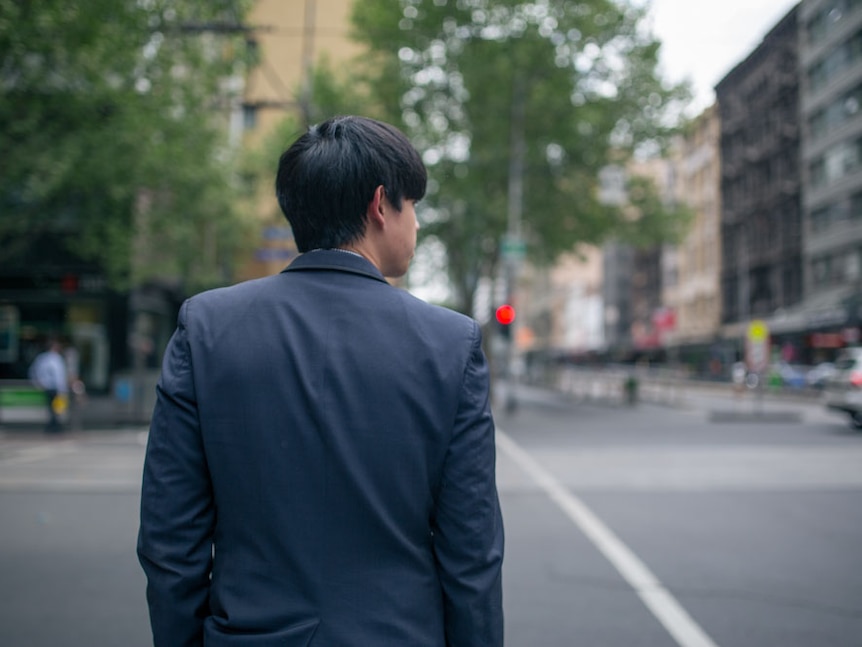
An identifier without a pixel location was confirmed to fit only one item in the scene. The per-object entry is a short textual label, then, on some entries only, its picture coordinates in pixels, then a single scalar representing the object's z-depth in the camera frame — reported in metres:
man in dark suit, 1.54
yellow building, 39.59
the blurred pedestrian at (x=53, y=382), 16.45
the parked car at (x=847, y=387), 16.61
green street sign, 22.73
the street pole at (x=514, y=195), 23.45
